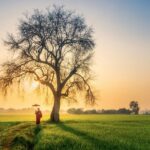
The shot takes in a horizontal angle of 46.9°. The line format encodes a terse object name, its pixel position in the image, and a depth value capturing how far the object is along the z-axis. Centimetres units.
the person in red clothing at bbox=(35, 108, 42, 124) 2033
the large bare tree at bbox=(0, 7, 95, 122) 2581
